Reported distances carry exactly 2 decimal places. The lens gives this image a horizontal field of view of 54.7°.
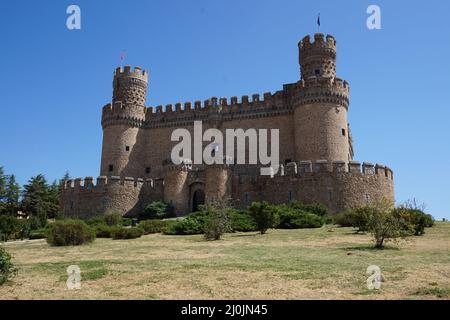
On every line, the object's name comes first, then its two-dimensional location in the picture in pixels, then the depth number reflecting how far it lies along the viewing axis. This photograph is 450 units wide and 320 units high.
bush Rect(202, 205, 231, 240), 18.39
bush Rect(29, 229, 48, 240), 24.17
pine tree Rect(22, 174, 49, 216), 46.16
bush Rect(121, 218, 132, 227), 28.05
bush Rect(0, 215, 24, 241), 24.39
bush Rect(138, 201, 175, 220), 29.05
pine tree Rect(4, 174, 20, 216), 46.97
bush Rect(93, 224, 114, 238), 22.12
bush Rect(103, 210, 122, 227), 27.61
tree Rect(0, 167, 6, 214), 46.28
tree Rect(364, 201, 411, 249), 14.43
